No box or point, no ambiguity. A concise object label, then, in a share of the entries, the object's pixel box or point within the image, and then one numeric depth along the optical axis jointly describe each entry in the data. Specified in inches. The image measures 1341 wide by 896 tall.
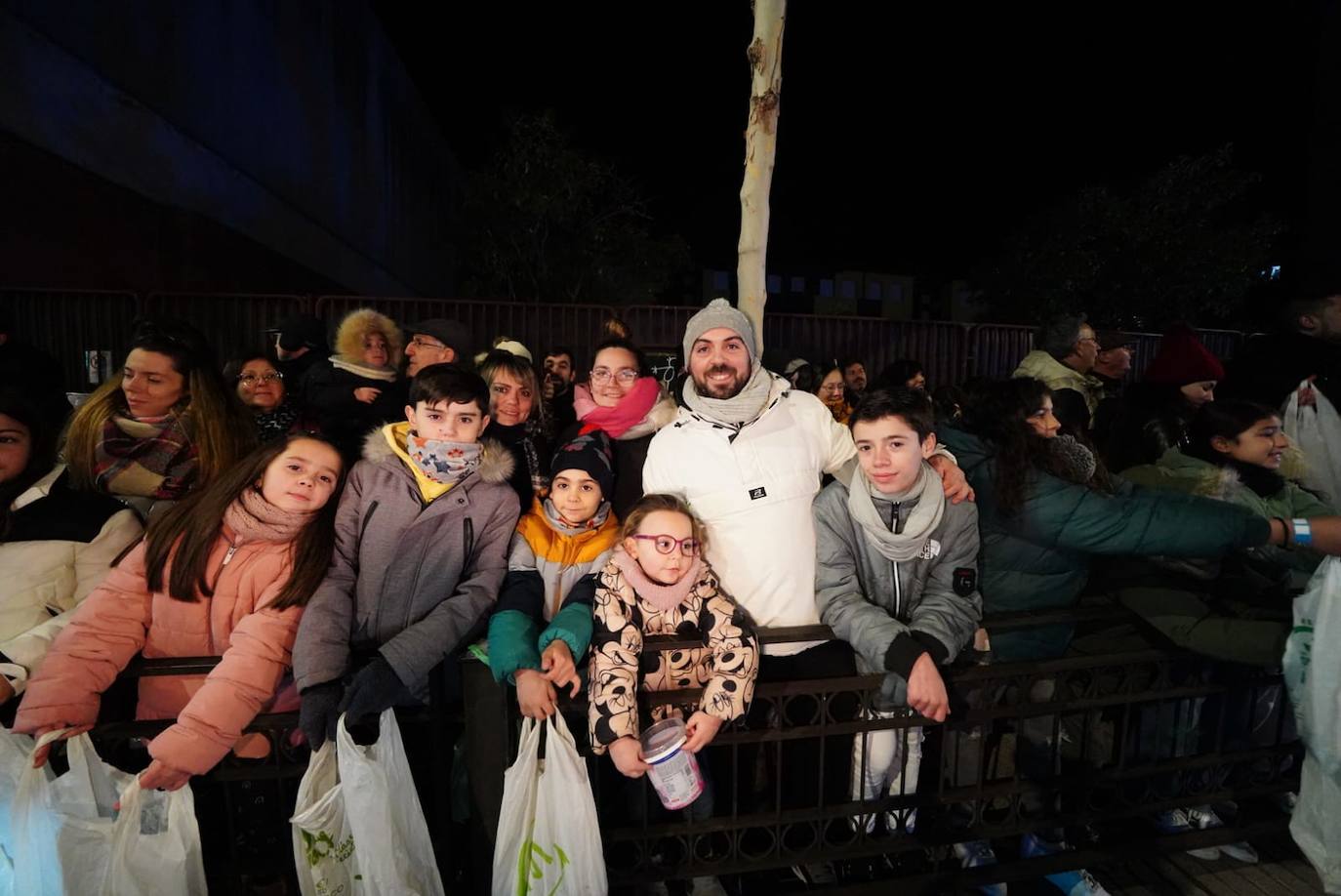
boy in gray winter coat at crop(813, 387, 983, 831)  88.8
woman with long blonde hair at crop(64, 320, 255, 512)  105.7
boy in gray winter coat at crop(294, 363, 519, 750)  80.6
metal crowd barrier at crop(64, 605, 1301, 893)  85.1
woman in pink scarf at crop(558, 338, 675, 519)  119.3
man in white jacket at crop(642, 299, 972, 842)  99.7
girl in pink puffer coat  78.2
